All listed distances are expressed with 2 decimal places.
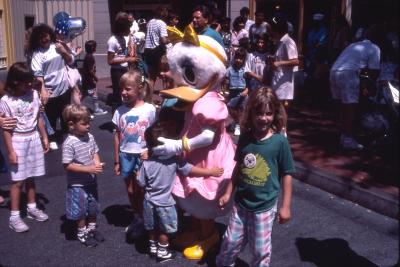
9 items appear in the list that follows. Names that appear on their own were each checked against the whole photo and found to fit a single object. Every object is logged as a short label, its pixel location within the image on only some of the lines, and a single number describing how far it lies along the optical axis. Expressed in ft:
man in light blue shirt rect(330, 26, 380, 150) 18.63
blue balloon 22.81
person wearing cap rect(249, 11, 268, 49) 26.94
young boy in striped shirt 12.52
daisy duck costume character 11.54
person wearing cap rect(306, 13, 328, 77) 35.12
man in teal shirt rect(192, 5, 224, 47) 18.78
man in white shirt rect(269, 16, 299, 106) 19.26
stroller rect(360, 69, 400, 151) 18.61
